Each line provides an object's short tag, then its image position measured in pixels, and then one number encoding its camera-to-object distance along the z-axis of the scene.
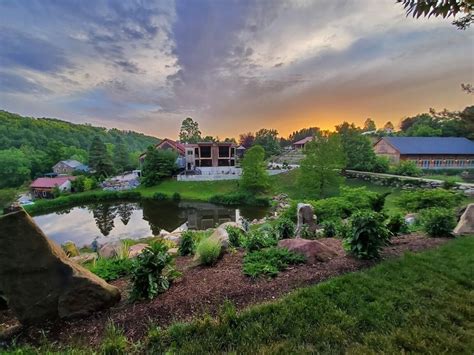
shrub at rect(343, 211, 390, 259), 3.73
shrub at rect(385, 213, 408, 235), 5.62
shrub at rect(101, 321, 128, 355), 2.08
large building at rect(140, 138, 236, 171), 35.75
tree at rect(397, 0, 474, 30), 2.67
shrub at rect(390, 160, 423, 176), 28.19
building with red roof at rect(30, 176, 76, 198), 28.62
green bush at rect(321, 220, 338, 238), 6.37
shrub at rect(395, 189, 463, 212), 9.91
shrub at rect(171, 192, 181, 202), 25.00
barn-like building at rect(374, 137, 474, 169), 33.66
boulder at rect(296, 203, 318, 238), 6.91
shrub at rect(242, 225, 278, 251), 4.57
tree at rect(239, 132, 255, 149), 57.33
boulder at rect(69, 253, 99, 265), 6.06
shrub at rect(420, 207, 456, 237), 5.12
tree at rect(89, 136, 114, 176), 35.84
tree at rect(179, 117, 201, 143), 58.25
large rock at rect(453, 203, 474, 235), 5.54
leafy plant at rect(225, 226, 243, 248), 5.26
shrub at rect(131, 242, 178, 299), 2.98
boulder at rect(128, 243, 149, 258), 5.96
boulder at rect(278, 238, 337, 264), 3.90
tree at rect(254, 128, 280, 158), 51.28
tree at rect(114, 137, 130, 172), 42.50
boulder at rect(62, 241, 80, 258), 7.54
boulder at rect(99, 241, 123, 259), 6.30
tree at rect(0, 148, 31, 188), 33.94
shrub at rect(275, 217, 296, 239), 6.34
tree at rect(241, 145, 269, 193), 23.70
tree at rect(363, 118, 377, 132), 85.69
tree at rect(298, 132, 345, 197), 19.34
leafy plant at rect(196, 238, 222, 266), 4.00
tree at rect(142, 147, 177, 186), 29.94
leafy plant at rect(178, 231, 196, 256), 5.34
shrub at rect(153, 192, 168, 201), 25.30
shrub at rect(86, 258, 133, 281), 3.87
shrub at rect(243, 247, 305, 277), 3.48
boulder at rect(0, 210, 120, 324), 2.66
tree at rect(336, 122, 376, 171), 32.19
